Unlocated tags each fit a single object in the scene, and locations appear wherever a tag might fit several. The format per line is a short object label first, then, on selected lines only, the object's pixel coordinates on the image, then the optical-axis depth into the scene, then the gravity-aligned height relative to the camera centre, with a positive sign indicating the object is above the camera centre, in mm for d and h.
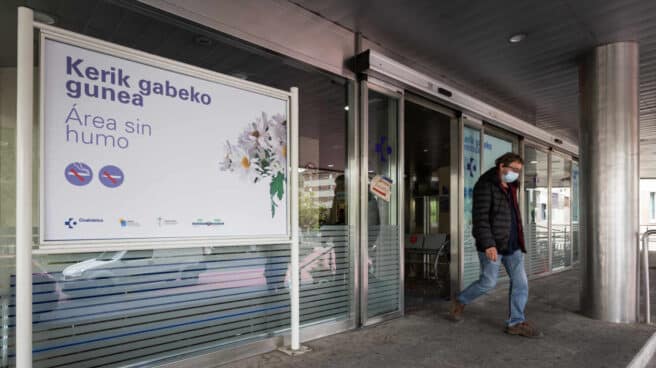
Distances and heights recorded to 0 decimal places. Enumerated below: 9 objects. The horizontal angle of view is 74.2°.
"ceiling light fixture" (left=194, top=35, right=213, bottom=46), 3154 +1114
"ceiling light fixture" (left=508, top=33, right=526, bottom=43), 4445 +1605
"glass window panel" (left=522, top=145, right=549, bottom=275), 7613 -317
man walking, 3879 -381
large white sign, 2316 +241
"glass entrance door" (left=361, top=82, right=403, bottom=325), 4227 -148
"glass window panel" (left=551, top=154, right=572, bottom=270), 8688 -402
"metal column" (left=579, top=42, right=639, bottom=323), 4527 +32
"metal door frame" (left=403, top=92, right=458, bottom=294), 5750 -14
